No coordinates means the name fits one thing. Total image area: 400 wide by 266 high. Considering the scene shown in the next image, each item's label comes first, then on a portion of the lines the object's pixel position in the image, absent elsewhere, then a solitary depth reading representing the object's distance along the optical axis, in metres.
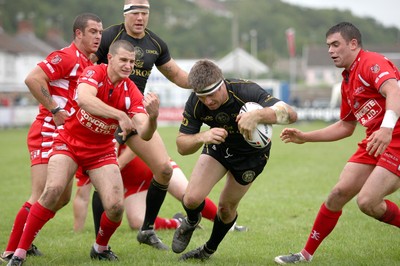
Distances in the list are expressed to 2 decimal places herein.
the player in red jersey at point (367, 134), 13.48
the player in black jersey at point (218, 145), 12.91
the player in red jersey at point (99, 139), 13.95
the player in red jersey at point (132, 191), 19.12
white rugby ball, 12.98
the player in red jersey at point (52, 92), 15.38
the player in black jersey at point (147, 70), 15.86
